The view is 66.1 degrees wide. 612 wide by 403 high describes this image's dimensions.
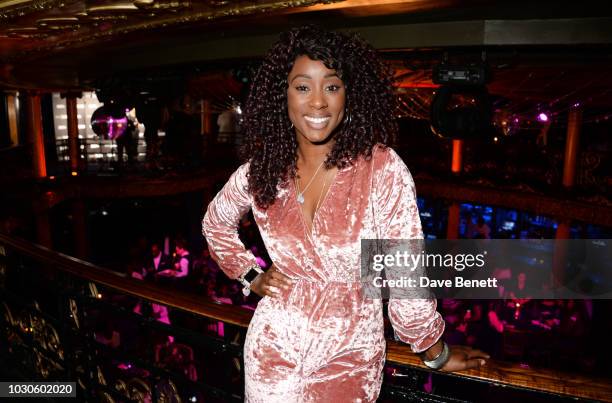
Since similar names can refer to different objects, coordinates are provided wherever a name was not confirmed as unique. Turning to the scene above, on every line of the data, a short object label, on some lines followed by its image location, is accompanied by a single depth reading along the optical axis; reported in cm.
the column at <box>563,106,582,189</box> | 1096
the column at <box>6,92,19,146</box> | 1660
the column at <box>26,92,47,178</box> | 1260
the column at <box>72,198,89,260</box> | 1372
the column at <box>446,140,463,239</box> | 1328
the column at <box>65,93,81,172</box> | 1410
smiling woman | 131
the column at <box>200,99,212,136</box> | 1834
